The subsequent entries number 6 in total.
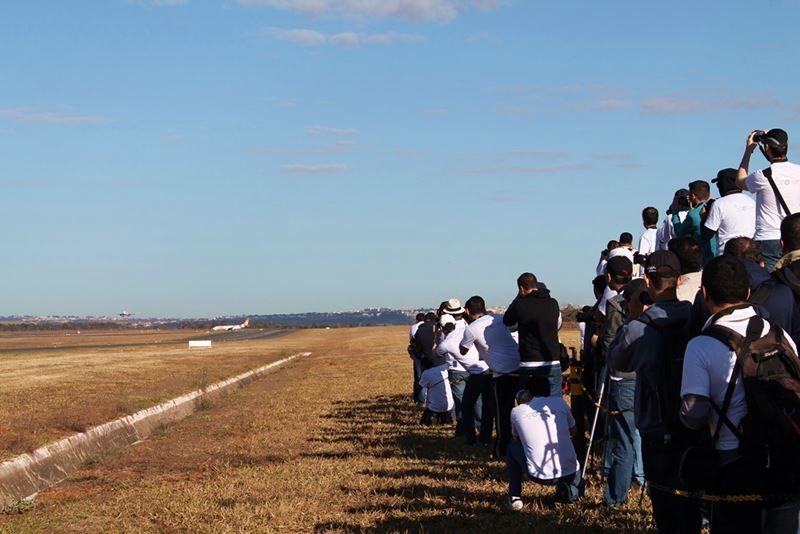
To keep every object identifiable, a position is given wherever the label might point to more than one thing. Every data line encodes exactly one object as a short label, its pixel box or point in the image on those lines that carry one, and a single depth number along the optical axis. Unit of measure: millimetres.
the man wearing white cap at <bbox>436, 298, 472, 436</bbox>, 16562
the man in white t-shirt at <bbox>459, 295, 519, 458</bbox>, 12602
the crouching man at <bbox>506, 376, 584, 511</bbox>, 9414
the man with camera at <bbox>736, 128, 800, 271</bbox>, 8695
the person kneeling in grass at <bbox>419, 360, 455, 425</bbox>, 17484
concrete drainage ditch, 13859
